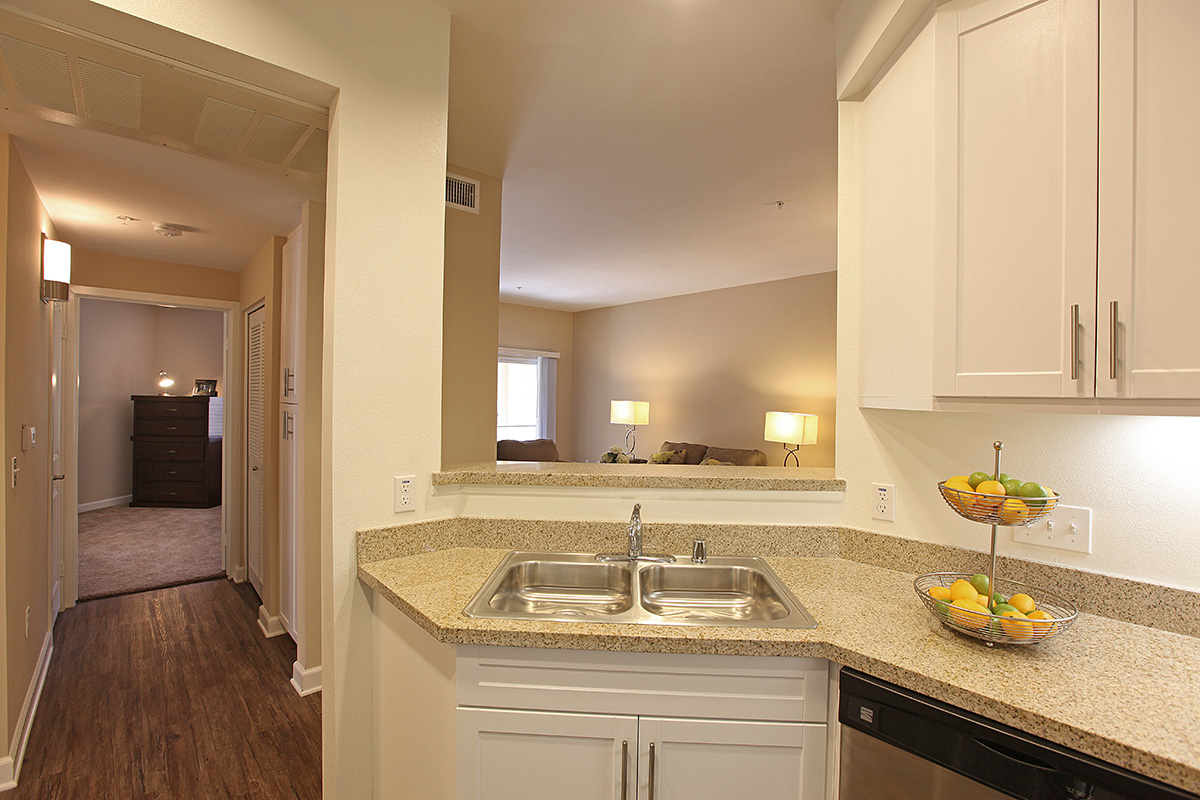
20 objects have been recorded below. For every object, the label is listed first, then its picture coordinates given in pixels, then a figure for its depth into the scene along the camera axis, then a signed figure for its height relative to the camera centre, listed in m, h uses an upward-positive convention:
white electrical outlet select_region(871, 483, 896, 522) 1.63 -0.29
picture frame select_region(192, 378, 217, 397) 6.91 +0.05
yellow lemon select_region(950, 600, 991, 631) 1.12 -0.42
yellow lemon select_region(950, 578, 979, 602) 1.19 -0.39
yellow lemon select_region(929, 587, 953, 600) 1.22 -0.41
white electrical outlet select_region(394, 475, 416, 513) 1.67 -0.29
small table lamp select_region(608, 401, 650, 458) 6.50 -0.16
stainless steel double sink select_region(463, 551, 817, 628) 1.57 -0.55
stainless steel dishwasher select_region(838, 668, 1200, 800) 0.87 -0.60
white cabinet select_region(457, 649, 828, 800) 1.18 -0.70
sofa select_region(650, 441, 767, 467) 5.18 -0.53
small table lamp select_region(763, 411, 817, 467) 4.83 -0.23
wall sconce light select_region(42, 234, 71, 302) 2.65 +0.56
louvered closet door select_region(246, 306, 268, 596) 3.61 -0.25
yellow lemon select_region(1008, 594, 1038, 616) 1.13 -0.40
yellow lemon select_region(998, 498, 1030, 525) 1.13 -0.22
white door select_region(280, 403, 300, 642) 3.07 -0.68
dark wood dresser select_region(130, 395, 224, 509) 6.57 -0.72
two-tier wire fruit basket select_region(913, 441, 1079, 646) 1.09 -0.42
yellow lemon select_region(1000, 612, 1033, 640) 1.08 -0.43
